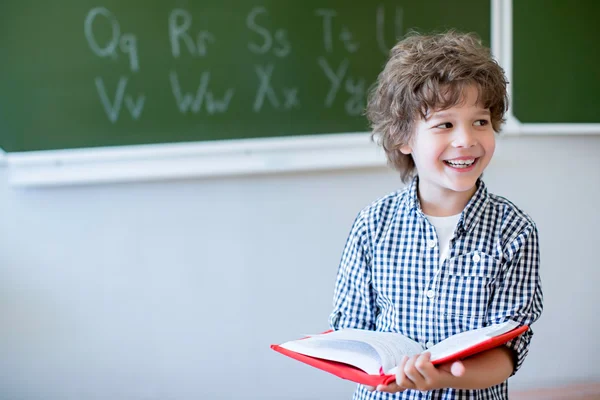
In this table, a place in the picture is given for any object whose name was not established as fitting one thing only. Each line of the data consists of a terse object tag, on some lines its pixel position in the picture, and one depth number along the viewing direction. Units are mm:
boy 1247
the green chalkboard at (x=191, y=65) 2072
